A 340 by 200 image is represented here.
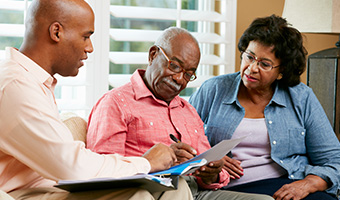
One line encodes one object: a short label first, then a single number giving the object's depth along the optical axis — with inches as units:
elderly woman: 96.0
